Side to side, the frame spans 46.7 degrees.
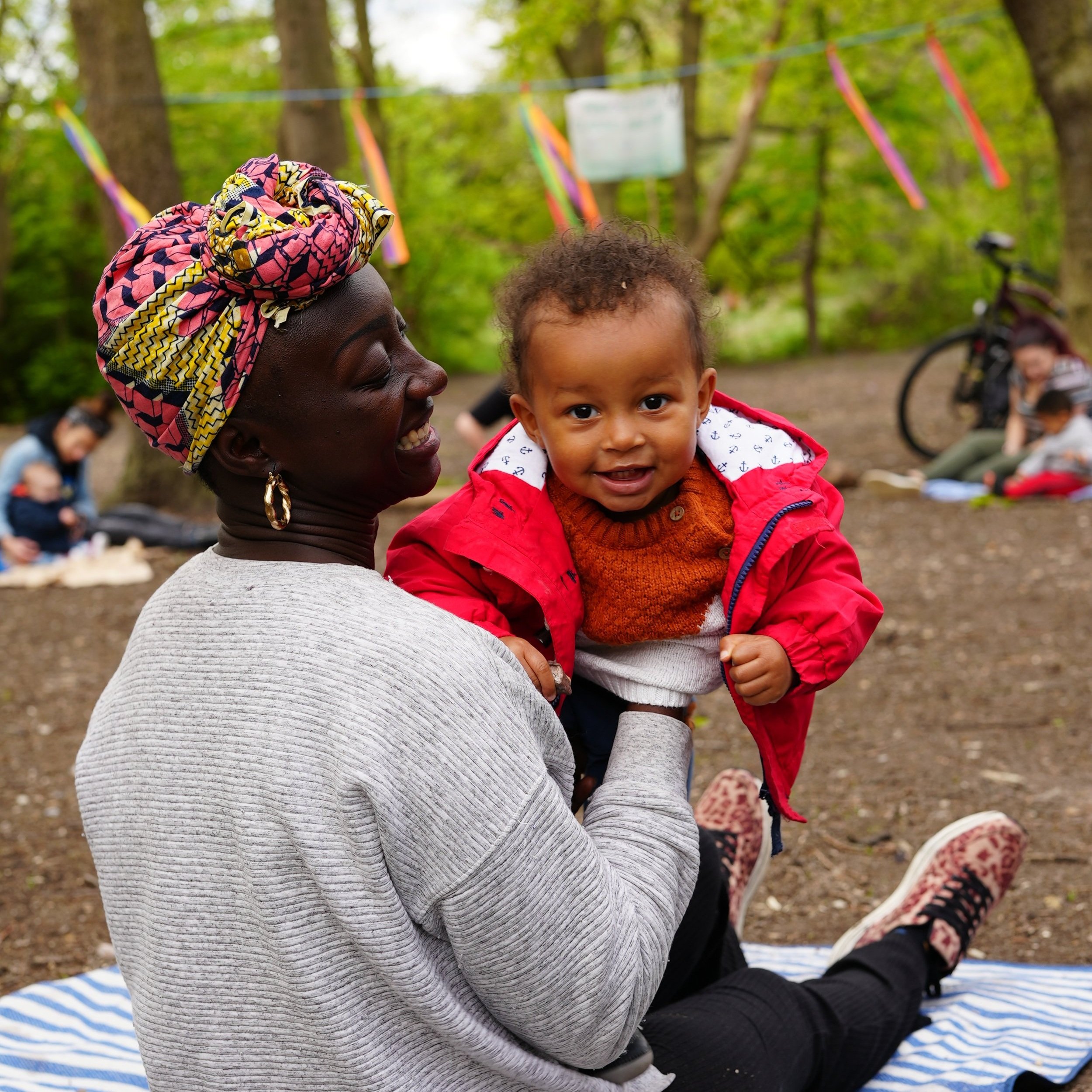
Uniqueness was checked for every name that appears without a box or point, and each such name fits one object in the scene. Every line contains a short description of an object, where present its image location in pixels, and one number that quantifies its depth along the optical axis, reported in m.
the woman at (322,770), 1.25
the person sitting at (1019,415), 7.16
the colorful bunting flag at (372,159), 8.19
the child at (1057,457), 6.95
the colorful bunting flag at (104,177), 7.10
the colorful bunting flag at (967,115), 7.84
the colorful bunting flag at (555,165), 8.89
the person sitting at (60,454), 7.03
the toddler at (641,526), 1.71
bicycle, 8.15
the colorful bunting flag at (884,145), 8.23
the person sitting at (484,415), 6.25
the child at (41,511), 7.06
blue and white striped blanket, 2.22
